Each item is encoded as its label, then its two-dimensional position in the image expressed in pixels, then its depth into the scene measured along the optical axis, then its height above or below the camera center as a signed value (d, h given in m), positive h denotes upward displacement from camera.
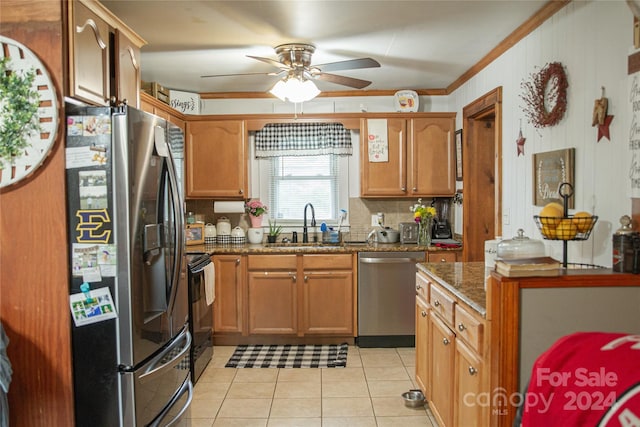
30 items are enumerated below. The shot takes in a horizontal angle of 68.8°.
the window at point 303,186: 4.98 +0.17
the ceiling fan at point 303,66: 3.33 +1.00
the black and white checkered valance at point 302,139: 4.81 +0.64
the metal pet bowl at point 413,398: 3.08 -1.32
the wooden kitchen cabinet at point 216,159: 4.62 +0.43
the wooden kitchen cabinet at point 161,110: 3.60 +0.79
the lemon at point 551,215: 2.13 -0.07
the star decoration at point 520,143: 3.07 +0.38
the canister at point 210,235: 4.77 -0.33
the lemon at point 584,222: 2.09 -0.10
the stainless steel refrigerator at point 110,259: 1.99 -0.24
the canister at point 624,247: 1.81 -0.19
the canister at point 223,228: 4.75 -0.26
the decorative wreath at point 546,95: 2.56 +0.61
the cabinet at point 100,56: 2.04 +0.74
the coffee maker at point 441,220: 4.67 -0.20
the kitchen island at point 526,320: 1.77 -0.46
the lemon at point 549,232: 2.14 -0.15
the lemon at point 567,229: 2.09 -0.13
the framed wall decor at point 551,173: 2.50 +0.15
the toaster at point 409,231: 4.57 -0.30
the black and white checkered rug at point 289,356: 3.90 -1.35
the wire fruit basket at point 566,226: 2.09 -0.12
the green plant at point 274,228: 4.86 -0.28
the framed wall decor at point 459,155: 4.37 +0.43
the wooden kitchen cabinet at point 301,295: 4.30 -0.86
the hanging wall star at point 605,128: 2.15 +0.33
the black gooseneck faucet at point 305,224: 4.78 -0.23
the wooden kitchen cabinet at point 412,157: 4.56 +0.43
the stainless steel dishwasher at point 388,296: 4.23 -0.86
